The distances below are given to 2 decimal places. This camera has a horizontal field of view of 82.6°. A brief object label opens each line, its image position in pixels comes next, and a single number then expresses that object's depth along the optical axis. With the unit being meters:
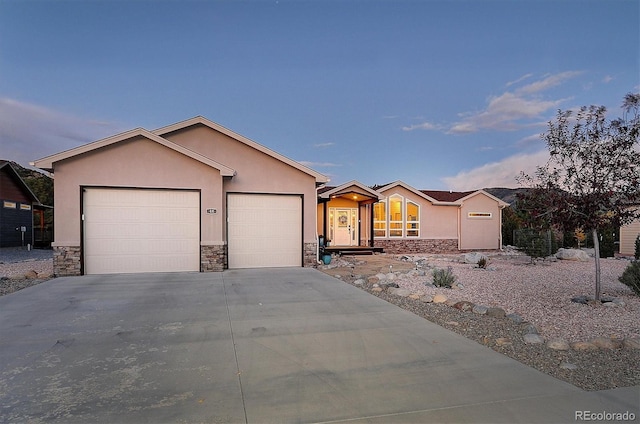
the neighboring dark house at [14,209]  22.64
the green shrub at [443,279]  9.12
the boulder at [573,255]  15.85
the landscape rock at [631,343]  4.64
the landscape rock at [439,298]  7.45
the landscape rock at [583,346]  4.64
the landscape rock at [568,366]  3.99
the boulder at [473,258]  14.92
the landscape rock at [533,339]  4.87
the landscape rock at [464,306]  6.78
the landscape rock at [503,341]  4.84
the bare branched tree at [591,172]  6.73
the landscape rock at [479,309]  6.51
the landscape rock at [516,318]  5.95
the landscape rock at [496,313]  6.28
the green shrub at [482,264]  13.17
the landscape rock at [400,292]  8.12
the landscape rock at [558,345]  4.65
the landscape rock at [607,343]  4.69
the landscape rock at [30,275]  10.35
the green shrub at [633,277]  7.80
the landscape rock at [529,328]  5.37
